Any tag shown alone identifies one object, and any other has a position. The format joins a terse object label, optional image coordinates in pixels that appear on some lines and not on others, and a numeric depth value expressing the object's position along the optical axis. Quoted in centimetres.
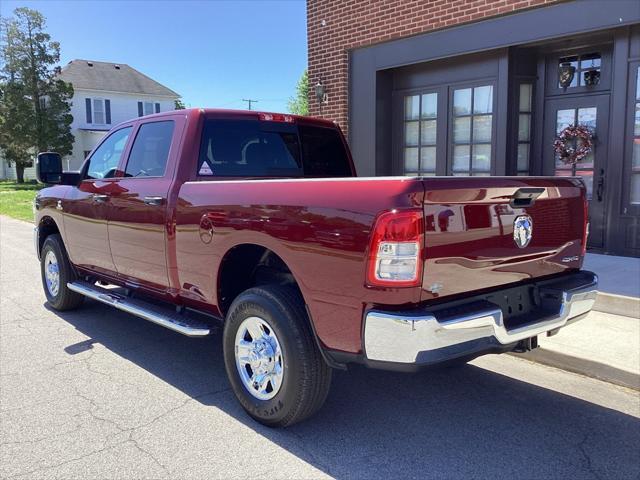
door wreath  736
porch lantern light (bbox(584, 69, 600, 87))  735
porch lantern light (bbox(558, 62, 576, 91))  755
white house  4200
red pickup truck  269
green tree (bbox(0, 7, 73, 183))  3319
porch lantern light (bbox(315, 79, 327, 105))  977
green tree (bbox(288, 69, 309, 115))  4901
